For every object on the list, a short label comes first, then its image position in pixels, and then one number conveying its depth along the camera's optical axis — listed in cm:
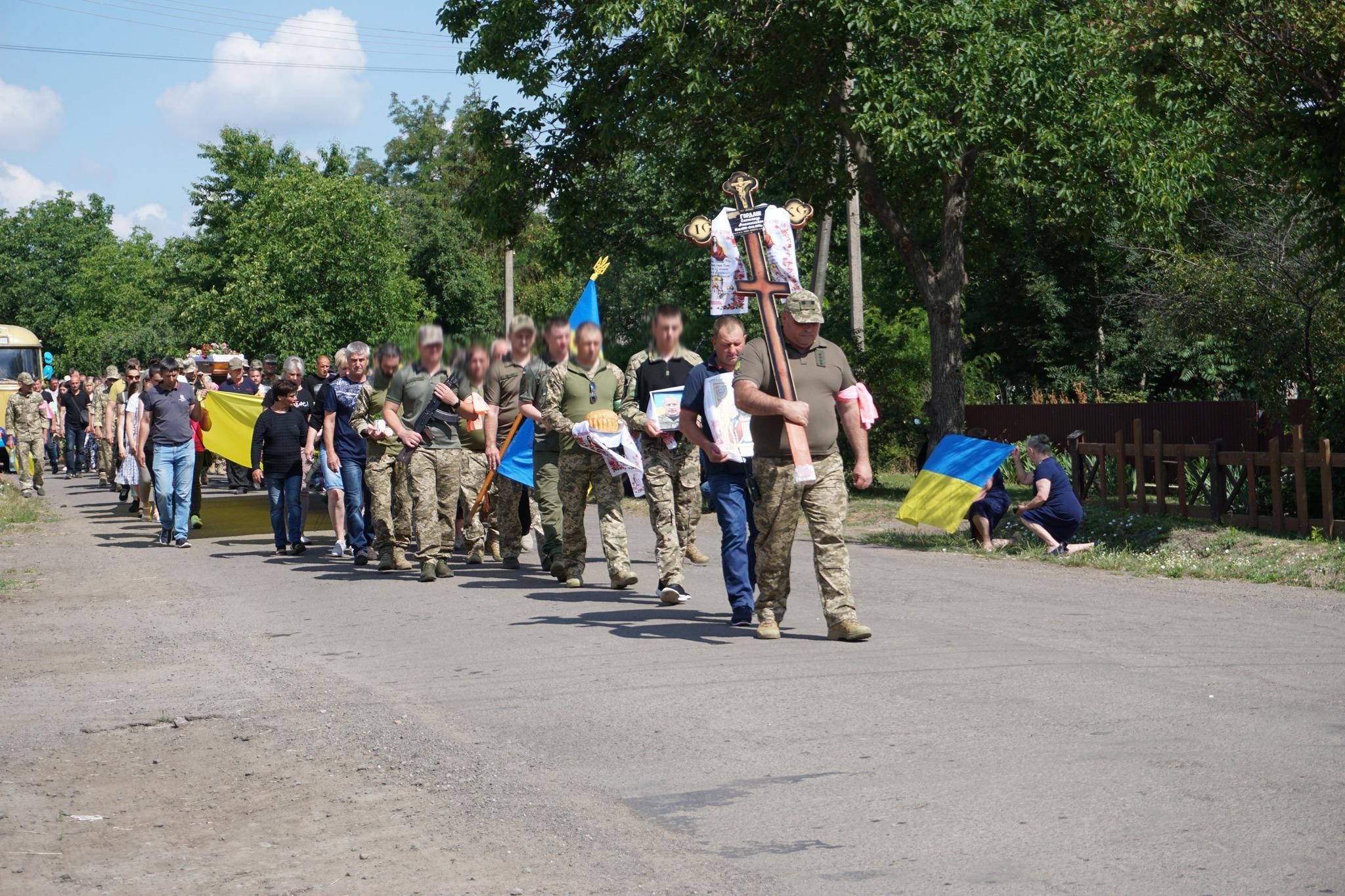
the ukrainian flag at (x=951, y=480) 1515
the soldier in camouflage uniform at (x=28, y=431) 2527
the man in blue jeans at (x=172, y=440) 1617
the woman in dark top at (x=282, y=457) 1516
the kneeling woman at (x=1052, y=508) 1452
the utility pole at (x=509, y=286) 3581
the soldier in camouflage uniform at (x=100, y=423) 2505
